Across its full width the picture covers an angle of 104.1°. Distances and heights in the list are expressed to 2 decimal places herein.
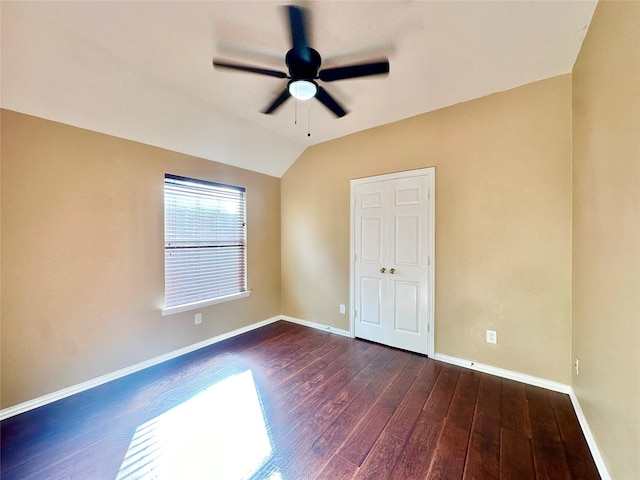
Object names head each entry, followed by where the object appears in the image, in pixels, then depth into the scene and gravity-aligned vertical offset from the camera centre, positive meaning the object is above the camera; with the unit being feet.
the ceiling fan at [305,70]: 5.18 +3.70
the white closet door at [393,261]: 9.55 -0.90
